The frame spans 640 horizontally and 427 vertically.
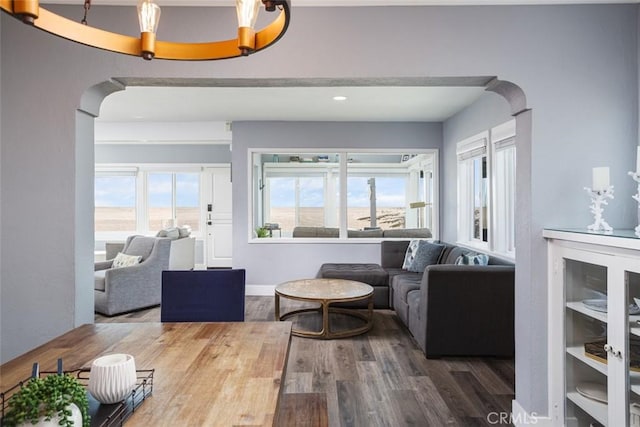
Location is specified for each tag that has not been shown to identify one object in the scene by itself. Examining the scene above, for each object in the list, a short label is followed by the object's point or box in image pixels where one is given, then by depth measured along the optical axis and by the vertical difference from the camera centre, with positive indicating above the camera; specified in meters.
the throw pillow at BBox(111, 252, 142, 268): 4.89 -0.59
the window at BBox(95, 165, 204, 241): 8.08 +0.35
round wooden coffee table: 3.64 -0.78
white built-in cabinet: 1.62 -0.54
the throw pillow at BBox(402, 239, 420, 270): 4.99 -0.52
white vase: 1.03 -0.45
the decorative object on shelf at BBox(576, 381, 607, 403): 1.81 -0.88
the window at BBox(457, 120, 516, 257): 3.86 +0.28
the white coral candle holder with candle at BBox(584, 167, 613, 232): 1.95 +0.11
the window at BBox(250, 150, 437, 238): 5.85 +0.35
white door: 8.20 -0.08
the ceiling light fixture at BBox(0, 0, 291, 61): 1.25 +0.62
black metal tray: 0.96 -0.52
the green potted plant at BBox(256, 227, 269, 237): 5.81 -0.27
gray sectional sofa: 3.15 -0.81
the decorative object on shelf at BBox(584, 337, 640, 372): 1.62 -0.64
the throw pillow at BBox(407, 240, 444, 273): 4.78 -0.53
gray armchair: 4.50 -0.79
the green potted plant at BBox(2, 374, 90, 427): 0.78 -0.39
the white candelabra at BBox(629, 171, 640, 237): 1.73 +0.17
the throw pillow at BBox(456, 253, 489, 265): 3.55 -0.43
